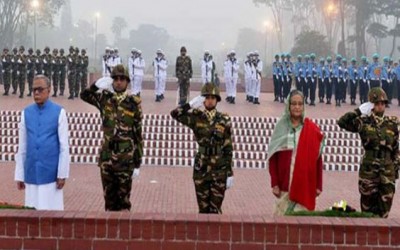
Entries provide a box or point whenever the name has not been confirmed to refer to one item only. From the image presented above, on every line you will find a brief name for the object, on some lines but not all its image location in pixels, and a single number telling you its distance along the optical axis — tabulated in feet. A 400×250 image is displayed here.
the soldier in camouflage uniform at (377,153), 19.65
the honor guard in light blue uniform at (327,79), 67.62
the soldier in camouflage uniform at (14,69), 64.03
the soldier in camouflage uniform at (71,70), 64.59
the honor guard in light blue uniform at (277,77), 67.13
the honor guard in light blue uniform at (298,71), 67.46
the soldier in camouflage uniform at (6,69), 63.77
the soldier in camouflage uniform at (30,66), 64.44
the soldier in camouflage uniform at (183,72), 59.00
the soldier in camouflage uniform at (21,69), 63.41
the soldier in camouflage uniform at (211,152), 19.26
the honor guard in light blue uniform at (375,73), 66.80
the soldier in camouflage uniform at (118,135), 18.94
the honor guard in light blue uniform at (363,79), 67.26
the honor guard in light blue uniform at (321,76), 67.67
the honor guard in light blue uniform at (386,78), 66.59
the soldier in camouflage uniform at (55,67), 64.85
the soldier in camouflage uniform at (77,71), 65.41
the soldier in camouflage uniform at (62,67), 65.16
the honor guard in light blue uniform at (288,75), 66.74
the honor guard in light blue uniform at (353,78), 67.92
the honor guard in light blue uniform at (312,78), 65.97
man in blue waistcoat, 17.90
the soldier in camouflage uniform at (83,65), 65.92
